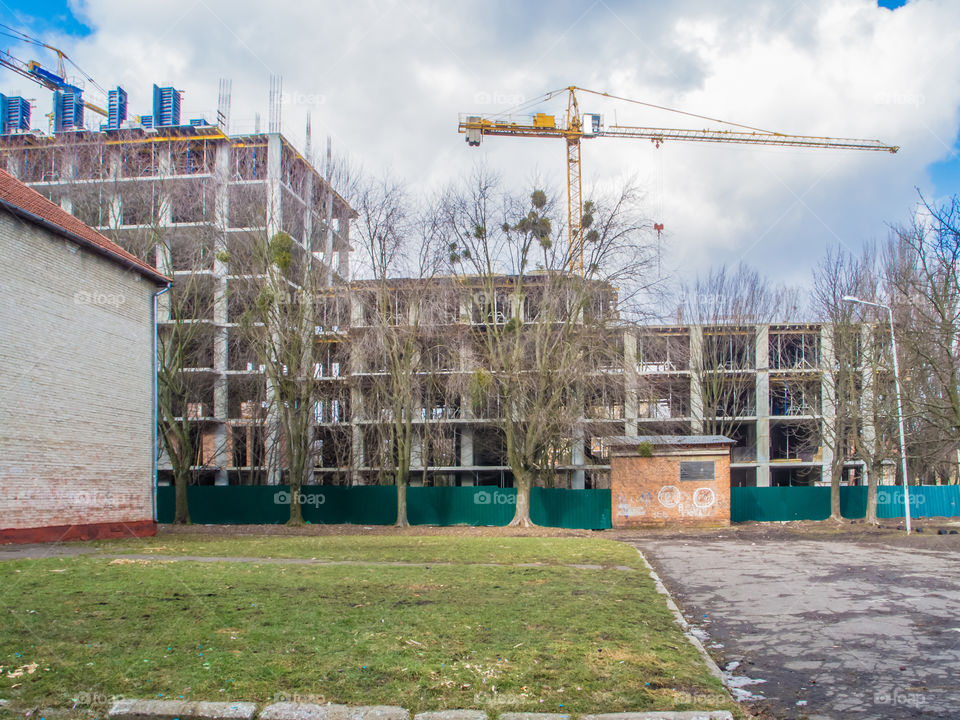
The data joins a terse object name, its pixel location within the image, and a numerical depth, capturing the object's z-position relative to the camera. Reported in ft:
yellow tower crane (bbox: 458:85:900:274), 199.52
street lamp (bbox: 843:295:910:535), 84.74
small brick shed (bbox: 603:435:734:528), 99.91
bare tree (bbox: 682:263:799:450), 138.41
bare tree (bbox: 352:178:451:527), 95.55
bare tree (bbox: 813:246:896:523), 101.14
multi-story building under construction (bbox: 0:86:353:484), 97.67
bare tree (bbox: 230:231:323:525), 94.07
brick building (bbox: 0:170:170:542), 58.44
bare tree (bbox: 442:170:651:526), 94.17
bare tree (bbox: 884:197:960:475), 76.84
